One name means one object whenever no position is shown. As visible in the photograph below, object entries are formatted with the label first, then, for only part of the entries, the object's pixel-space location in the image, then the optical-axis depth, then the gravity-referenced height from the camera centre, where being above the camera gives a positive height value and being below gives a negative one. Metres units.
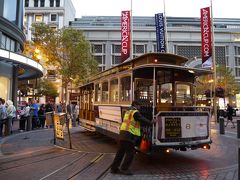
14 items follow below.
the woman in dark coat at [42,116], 21.44 -0.61
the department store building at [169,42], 63.00 +13.29
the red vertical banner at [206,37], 25.28 +5.81
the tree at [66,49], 35.91 +6.83
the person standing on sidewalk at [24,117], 18.89 -0.64
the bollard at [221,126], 17.36 -1.05
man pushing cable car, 7.63 -0.74
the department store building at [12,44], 22.69 +5.03
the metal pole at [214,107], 26.22 +0.02
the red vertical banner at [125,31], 27.46 +6.80
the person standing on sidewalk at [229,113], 23.95 -0.44
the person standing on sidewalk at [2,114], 15.45 -0.34
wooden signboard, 12.46 -0.74
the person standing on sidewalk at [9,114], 16.16 -0.36
